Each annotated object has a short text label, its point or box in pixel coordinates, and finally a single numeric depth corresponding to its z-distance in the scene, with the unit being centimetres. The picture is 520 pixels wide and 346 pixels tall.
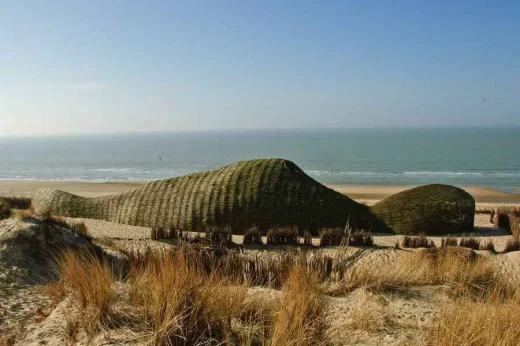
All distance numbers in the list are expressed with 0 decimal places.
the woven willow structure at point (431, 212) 1250
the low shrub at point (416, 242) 1012
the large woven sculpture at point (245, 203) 1204
